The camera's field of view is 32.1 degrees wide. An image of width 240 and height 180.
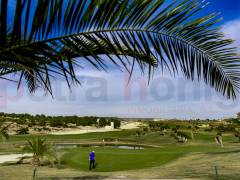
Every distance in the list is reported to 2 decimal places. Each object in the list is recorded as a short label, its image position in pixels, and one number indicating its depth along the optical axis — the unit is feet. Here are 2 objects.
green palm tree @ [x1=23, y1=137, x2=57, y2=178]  97.86
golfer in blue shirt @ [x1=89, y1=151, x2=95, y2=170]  96.45
